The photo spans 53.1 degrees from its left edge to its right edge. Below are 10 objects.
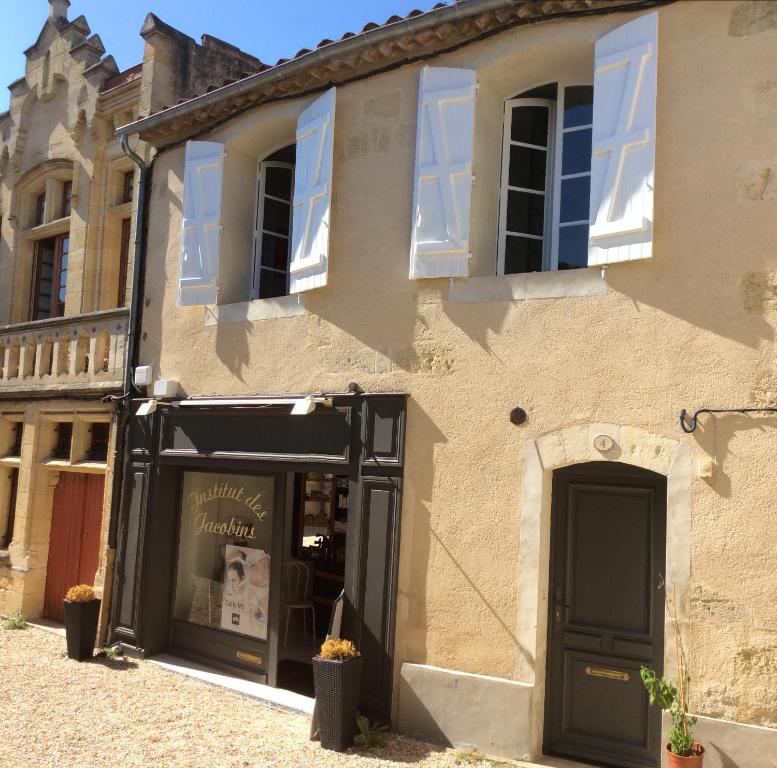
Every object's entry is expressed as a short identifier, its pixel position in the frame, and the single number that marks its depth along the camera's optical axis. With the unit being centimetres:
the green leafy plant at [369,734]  550
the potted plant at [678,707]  439
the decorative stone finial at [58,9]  1065
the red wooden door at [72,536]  891
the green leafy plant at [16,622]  871
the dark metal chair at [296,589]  699
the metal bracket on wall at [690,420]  485
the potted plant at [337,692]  546
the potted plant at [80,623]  745
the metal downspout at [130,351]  804
